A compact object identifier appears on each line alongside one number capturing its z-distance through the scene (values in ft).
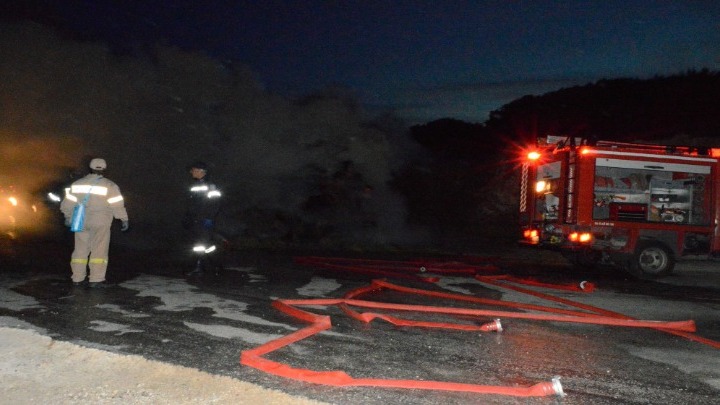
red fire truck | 34.65
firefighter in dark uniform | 26.17
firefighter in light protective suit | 23.08
